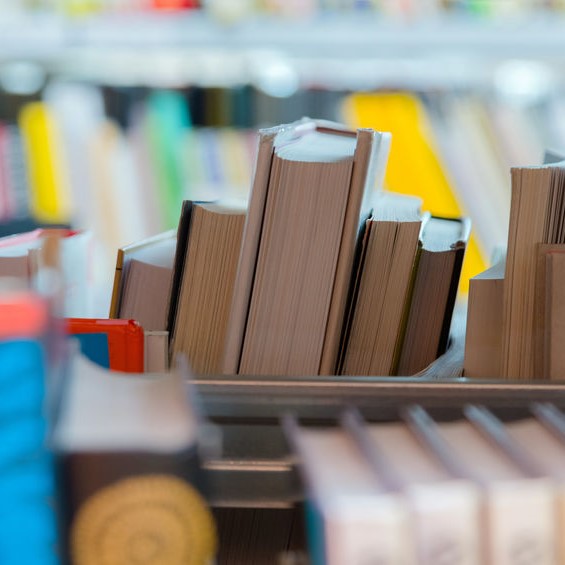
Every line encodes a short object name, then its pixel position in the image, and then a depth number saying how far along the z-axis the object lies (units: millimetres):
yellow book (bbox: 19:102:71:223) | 3982
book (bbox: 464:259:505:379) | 2248
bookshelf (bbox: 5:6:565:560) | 3801
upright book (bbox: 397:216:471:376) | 2320
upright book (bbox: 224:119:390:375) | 2177
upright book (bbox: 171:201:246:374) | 2271
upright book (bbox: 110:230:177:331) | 2355
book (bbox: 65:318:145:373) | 2087
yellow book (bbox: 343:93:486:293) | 3903
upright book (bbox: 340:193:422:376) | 2252
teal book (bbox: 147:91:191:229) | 4009
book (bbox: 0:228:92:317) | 2231
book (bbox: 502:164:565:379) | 2197
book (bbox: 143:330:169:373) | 2112
